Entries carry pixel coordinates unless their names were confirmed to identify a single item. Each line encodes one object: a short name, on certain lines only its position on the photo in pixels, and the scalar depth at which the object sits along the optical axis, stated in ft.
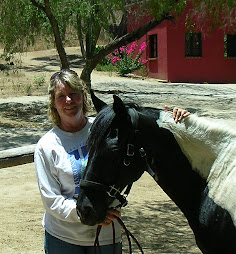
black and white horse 7.23
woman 8.11
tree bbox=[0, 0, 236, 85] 33.22
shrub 79.46
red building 77.36
